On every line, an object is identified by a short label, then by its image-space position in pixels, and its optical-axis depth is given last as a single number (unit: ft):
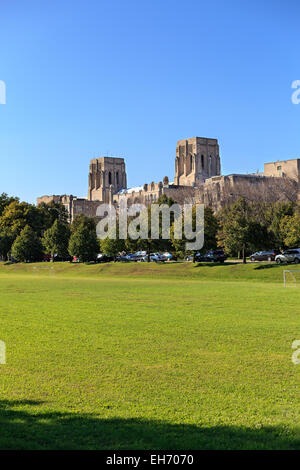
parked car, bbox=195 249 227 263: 211.00
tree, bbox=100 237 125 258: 242.88
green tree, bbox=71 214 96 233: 335.26
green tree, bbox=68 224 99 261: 252.62
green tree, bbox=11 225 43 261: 281.54
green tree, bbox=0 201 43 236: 335.47
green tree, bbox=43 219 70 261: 276.00
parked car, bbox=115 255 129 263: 260.83
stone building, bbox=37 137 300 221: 453.66
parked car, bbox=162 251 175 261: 251.80
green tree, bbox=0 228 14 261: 304.91
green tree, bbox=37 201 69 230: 354.33
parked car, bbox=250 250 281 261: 204.74
